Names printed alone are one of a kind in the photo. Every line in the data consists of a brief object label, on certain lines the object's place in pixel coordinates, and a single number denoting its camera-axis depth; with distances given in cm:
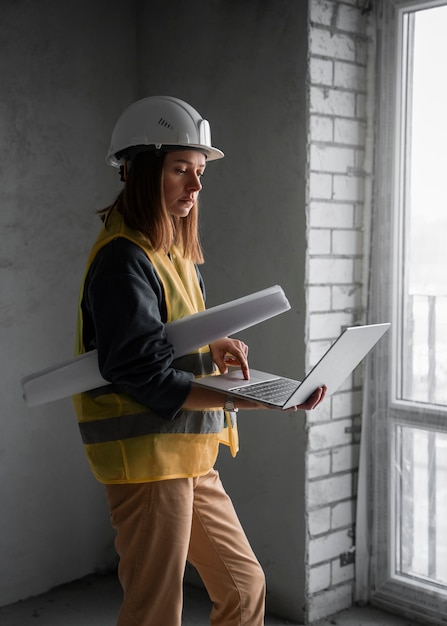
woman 189
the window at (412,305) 276
